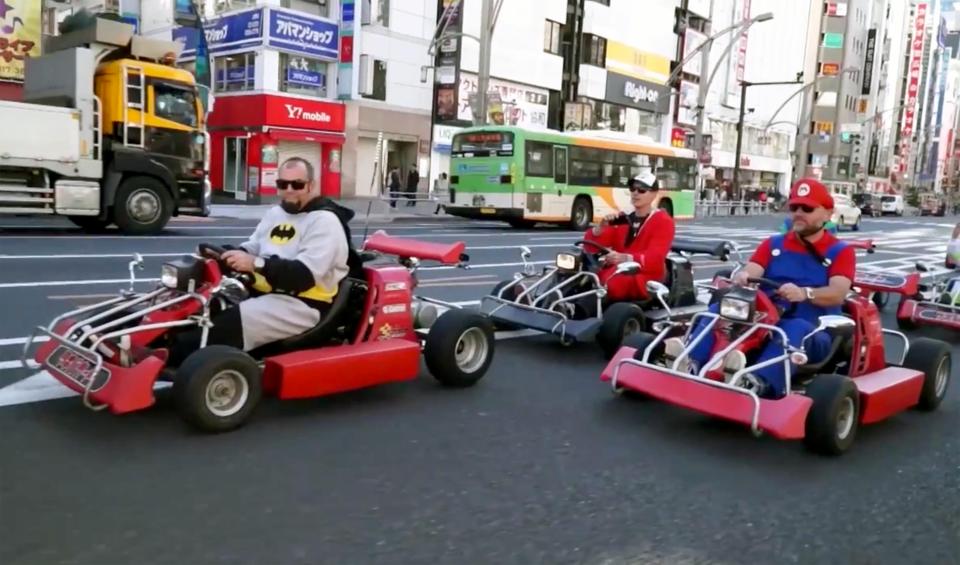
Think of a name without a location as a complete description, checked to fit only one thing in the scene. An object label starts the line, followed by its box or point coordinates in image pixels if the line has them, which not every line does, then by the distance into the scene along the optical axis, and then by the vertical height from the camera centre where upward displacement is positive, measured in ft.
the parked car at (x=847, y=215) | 100.52 -0.92
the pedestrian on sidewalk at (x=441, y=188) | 94.26 -0.59
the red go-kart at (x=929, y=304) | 29.14 -3.17
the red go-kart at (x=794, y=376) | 15.01 -3.34
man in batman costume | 15.08 -1.64
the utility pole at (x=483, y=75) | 85.71 +10.97
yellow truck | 45.39 +1.49
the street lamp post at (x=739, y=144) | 140.34 +9.34
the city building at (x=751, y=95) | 179.11 +24.45
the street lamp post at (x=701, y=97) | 111.65 +13.58
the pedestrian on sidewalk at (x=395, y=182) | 97.14 -0.29
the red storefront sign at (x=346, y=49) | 99.91 +14.83
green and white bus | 72.23 +1.29
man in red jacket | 23.50 -1.28
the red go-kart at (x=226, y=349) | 13.67 -3.16
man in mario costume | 16.22 -1.45
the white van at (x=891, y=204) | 190.60 +1.20
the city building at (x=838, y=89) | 247.09 +36.19
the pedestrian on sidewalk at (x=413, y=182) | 96.48 -0.09
